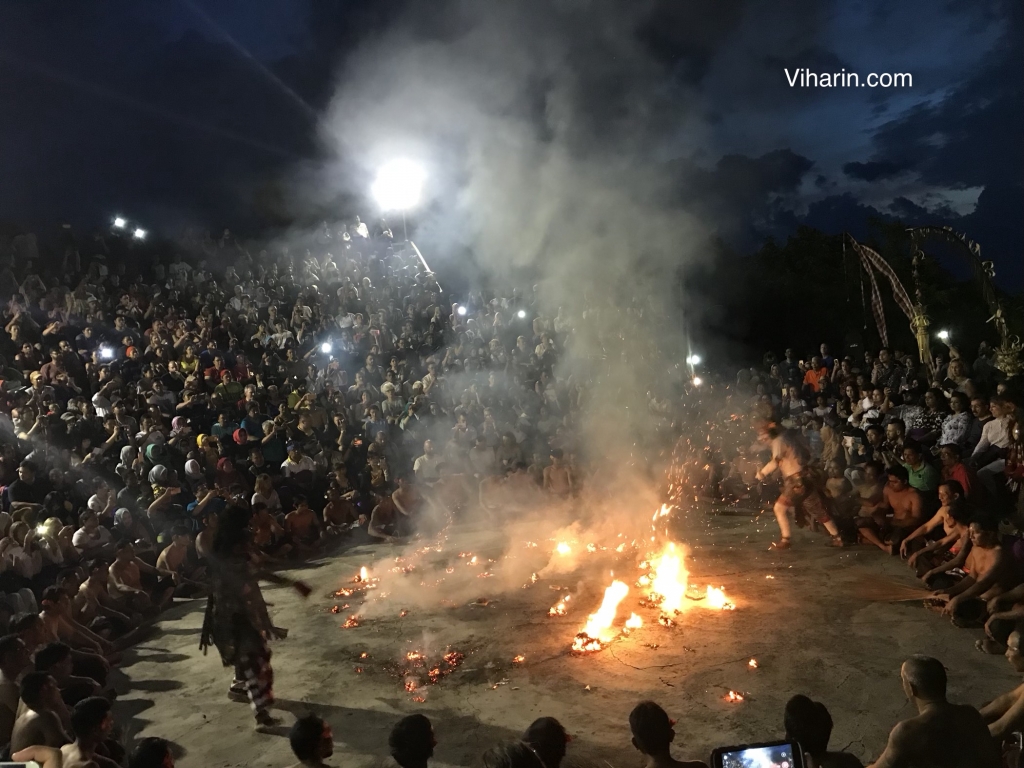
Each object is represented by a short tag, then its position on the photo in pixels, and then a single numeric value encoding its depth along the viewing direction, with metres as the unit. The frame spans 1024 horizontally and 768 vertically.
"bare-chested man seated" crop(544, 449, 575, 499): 10.61
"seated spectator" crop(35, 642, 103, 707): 4.39
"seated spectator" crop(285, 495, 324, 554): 9.55
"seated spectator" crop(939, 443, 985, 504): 7.18
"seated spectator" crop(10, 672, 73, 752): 3.87
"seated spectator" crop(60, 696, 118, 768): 3.58
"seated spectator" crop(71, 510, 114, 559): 7.91
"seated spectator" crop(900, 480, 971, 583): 6.14
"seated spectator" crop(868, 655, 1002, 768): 3.04
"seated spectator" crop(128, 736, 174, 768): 3.21
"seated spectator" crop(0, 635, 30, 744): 4.33
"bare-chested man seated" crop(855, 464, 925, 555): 7.26
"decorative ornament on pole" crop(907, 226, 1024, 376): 10.81
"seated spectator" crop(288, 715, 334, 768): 3.34
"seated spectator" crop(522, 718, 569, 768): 3.33
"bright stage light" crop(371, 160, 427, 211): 10.50
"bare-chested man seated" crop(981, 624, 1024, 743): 3.32
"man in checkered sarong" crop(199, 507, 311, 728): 5.04
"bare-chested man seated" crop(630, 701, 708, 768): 3.06
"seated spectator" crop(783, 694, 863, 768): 3.10
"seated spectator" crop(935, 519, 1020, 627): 5.33
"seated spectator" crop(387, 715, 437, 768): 3.16
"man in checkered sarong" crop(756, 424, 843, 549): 7.87
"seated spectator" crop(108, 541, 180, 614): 7.23
